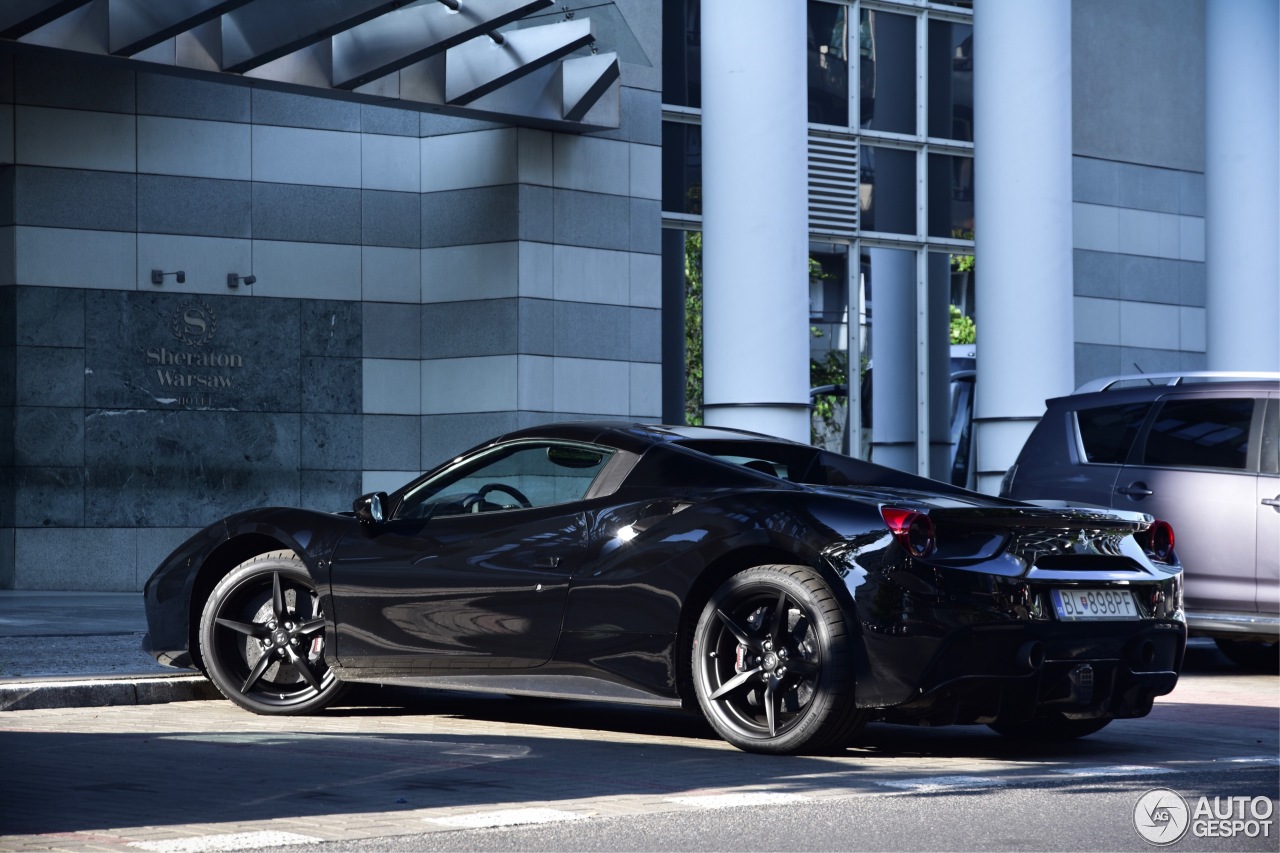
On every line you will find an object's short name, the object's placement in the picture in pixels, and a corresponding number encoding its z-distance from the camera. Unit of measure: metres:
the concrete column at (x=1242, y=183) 20.72
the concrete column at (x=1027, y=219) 18.45
